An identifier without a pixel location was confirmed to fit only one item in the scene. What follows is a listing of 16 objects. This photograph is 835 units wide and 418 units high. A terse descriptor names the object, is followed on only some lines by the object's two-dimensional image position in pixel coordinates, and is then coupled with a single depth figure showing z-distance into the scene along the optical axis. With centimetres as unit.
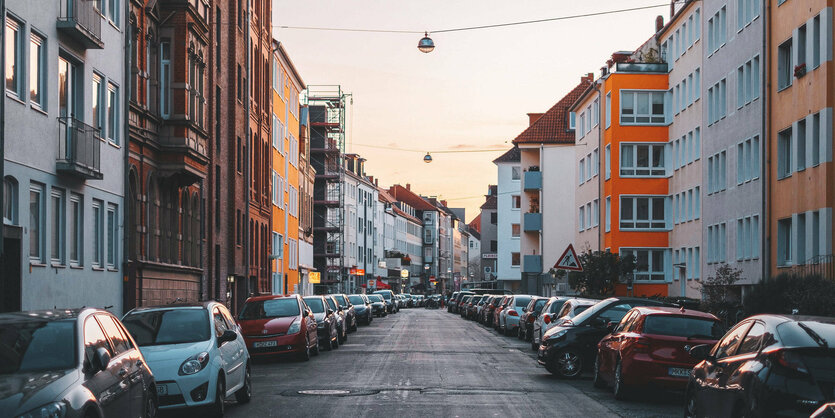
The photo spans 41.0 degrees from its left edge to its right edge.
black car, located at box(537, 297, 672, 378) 2092
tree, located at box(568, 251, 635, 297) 4638
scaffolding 9944
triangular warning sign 3625
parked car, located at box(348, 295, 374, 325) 5275
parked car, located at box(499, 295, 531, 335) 4153
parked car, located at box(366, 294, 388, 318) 6894
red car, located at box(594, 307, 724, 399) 1619
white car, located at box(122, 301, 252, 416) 1372
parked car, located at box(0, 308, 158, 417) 848
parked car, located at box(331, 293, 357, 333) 4253
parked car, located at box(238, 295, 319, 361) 2558
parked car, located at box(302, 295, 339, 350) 3039
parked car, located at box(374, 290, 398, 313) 7900
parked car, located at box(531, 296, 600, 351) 2516
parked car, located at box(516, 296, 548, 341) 3587
